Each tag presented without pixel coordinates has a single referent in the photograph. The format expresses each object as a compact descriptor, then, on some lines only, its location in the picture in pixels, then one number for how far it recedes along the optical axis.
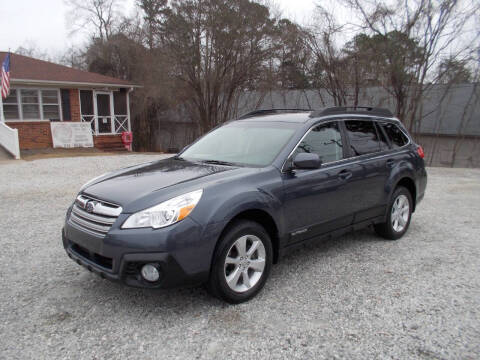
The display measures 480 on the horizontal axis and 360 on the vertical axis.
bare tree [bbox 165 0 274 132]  18.50
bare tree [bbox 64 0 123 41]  35.12
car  3.13
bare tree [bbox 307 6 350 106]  16.91
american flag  15.27
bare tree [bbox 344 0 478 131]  14.92
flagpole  16.99
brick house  18.45
